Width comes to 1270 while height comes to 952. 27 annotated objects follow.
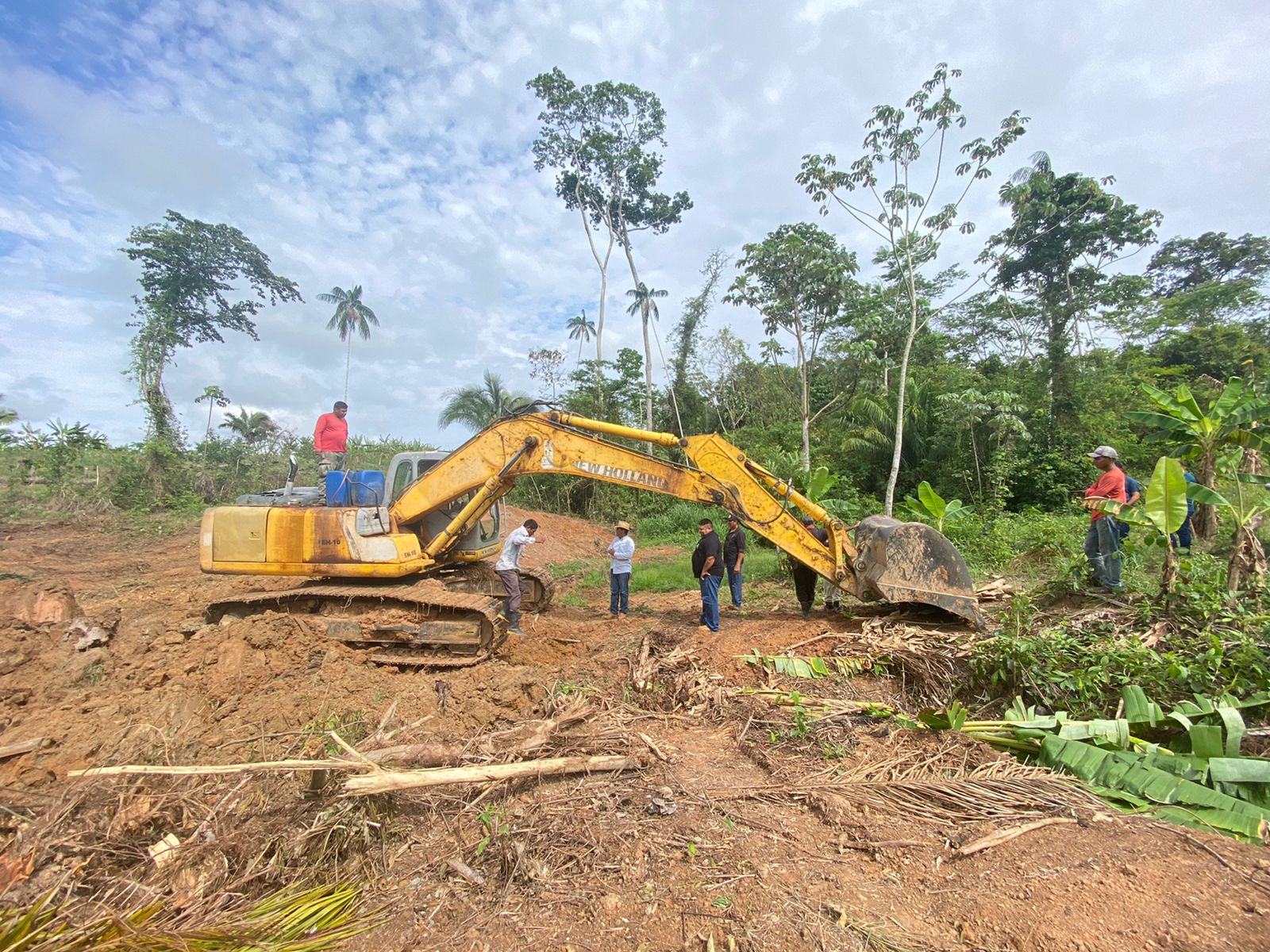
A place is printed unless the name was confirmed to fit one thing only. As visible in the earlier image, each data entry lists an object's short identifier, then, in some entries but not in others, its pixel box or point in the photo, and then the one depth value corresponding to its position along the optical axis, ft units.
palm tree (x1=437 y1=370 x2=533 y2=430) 78.23
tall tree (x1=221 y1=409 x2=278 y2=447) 76.38
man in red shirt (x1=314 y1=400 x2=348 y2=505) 22.97
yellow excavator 20.08
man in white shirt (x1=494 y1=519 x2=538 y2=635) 22.89
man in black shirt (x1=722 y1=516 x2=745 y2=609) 24.07
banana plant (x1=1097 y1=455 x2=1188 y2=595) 15.71
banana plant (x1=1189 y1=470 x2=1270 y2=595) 16.01
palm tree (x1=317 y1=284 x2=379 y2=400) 105.50
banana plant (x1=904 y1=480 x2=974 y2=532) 24.18
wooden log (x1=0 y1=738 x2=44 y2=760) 12.82
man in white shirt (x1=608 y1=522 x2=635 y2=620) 27.43
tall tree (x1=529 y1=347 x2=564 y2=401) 78.69
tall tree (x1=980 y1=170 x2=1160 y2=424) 58.59
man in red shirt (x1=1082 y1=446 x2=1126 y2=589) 18.31
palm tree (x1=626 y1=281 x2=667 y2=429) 74.54
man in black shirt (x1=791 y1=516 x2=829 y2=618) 23.31
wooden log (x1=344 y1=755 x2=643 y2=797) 9.38
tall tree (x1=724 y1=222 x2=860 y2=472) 54.08
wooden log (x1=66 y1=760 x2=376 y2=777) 8.62
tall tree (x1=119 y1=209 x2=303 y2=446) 76.43
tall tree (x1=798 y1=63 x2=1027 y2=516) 44.65
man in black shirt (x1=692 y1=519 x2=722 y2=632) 22.75
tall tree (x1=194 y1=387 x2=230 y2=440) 76.18
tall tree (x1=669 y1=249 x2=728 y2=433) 78.43
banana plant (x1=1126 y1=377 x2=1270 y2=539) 17.13
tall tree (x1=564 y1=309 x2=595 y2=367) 82.43
